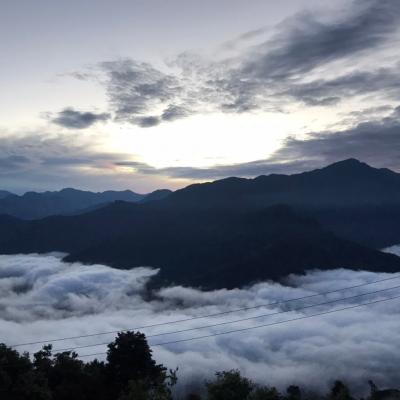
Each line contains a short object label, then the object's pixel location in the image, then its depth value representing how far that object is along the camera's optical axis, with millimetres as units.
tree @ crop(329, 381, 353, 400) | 44312
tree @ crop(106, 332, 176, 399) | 61375
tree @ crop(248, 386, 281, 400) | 44312
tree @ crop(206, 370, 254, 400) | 48531
